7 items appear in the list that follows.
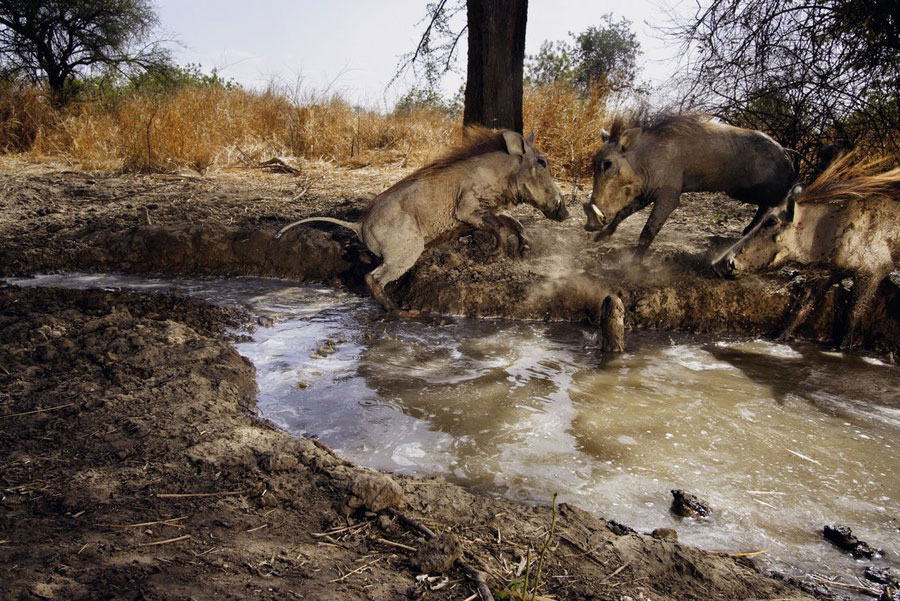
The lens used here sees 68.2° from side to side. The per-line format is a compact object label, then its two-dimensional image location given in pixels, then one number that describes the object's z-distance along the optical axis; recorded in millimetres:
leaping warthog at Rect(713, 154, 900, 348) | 4426
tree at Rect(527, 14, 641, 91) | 21220
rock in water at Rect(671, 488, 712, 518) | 2477
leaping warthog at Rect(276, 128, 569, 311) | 5020
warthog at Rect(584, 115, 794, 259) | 5117
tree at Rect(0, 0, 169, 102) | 13703
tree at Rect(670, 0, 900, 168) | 5523
